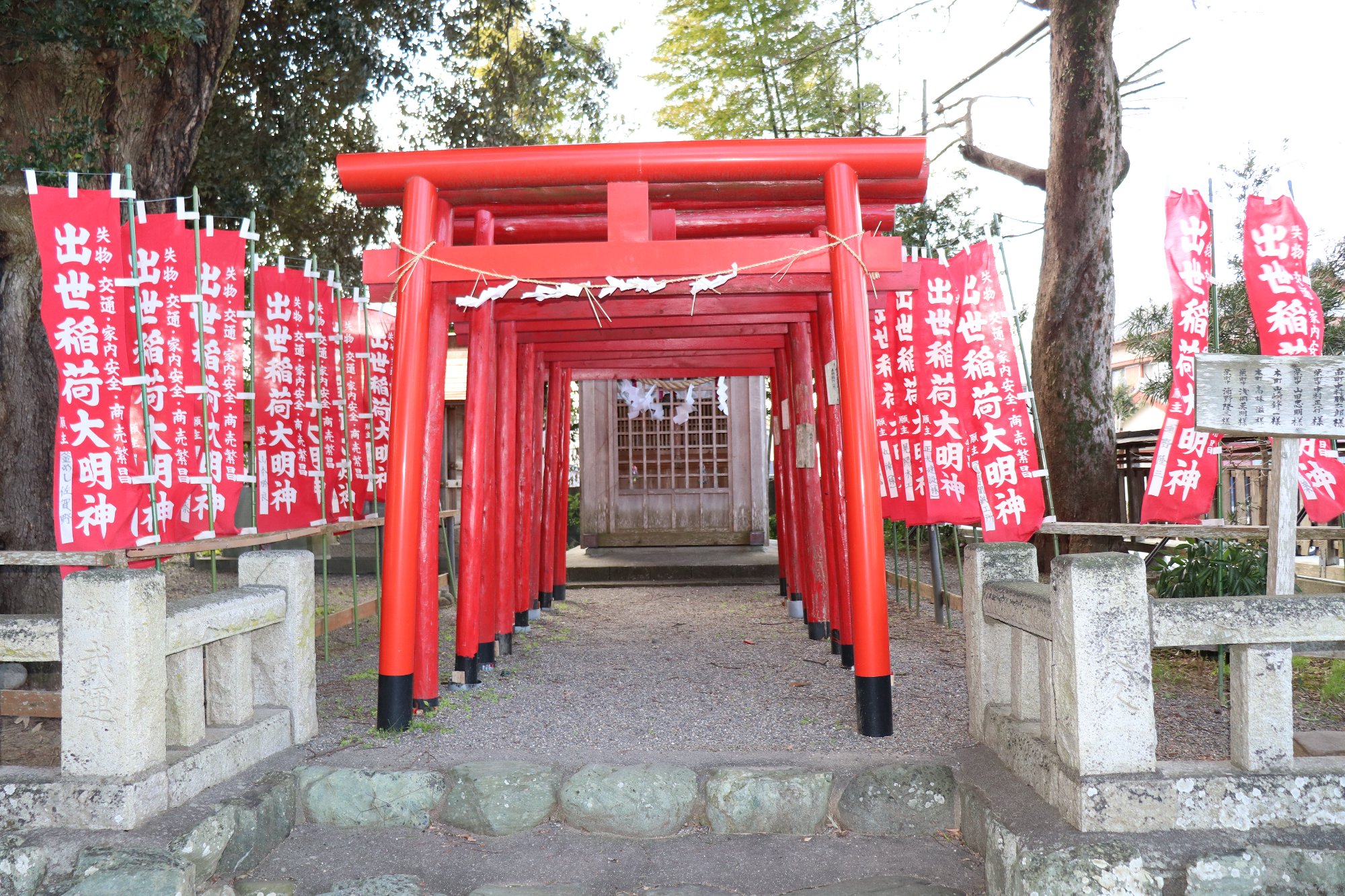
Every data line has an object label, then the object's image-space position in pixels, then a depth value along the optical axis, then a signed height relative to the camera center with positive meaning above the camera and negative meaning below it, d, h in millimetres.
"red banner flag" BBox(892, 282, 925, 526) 6367 +265
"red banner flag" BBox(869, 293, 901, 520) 6668 +402
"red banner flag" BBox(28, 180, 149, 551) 4395 +513
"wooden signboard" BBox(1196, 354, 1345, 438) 3629 +217
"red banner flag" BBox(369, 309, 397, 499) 7496 +706
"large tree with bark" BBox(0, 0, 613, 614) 5770 +2880
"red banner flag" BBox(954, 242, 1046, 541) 5719 +256
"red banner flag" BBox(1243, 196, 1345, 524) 5066 +862
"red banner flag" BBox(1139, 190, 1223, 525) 5332 +349
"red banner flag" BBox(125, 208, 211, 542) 4906 +615
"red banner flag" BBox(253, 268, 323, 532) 6035 +427
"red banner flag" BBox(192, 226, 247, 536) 5145 +664
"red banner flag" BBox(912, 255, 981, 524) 5996 +391
